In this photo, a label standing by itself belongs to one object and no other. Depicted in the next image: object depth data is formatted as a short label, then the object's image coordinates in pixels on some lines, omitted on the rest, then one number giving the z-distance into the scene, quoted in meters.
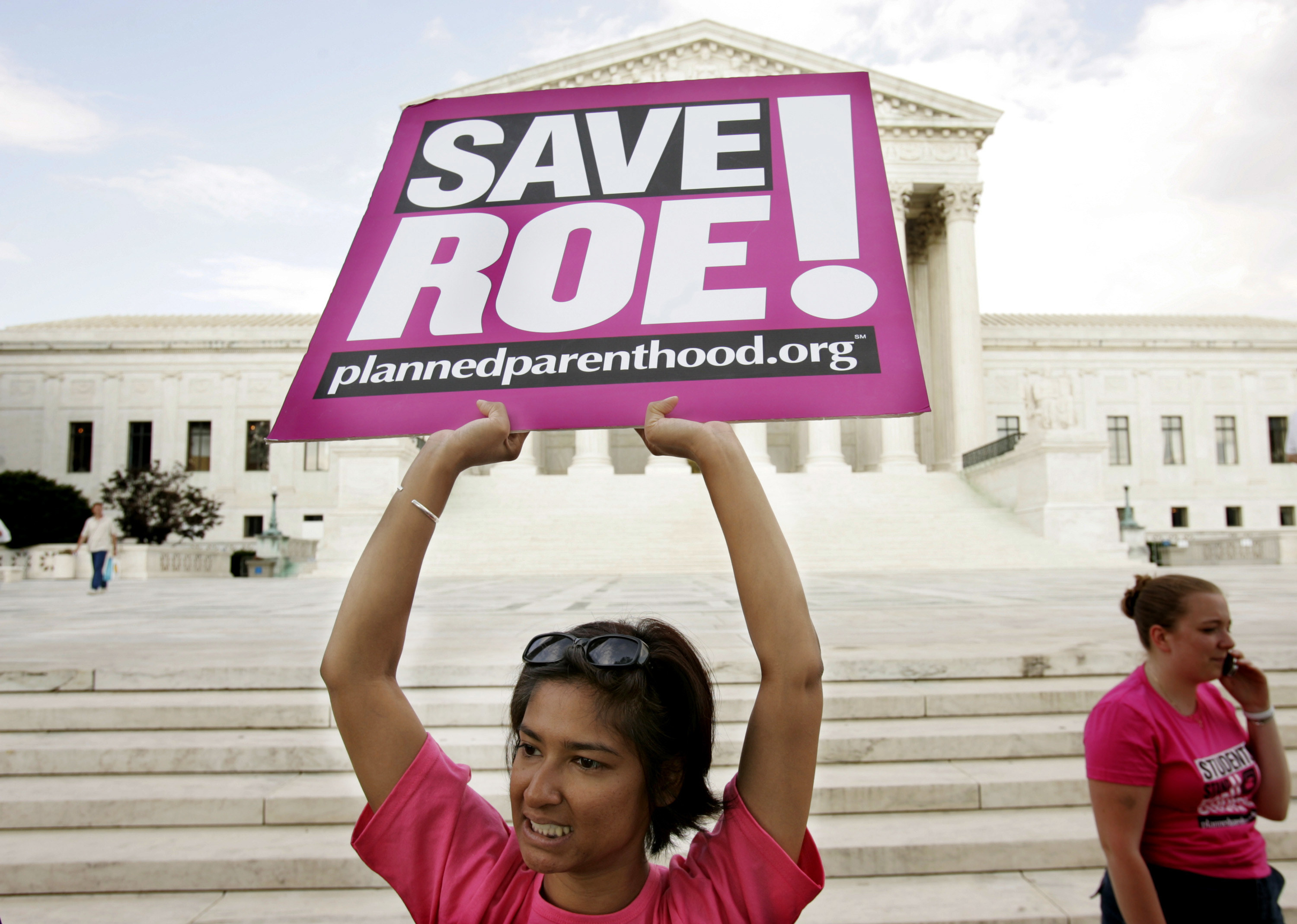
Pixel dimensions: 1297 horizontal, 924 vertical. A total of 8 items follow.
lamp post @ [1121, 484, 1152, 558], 22.66
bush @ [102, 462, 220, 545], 38.00
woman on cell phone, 2.35
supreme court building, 27.83
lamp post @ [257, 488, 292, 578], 25.34
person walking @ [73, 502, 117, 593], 16.12
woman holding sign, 1.40
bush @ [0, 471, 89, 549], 33.44
